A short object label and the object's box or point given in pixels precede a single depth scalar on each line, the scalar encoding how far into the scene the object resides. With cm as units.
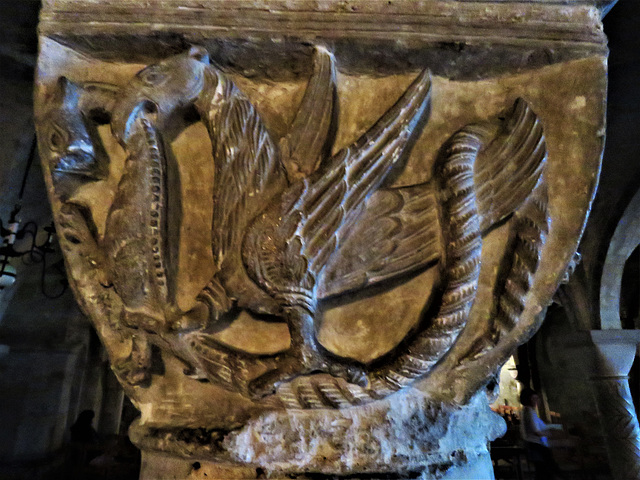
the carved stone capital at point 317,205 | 78
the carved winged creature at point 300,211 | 74
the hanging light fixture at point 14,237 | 222
